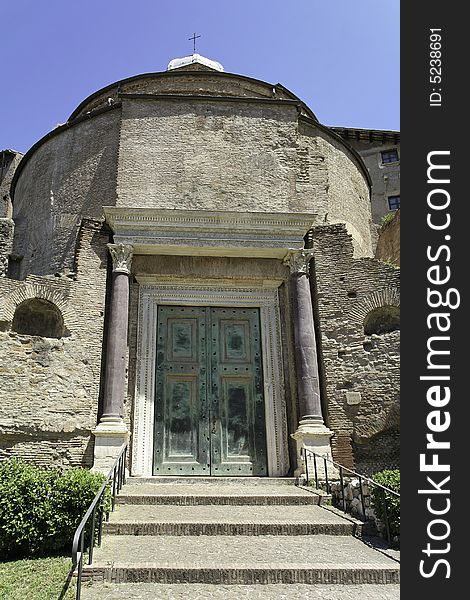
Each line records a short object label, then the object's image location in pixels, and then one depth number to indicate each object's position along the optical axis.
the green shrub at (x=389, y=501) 6.75
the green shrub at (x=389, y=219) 19.06
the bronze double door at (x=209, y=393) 10.58
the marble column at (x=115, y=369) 9.61
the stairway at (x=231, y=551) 5.25
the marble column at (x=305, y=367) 10.00
